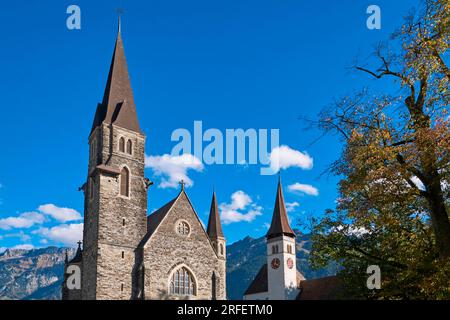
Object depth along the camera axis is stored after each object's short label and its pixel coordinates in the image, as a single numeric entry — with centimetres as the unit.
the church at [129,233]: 3297
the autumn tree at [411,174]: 1296
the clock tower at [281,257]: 6141
